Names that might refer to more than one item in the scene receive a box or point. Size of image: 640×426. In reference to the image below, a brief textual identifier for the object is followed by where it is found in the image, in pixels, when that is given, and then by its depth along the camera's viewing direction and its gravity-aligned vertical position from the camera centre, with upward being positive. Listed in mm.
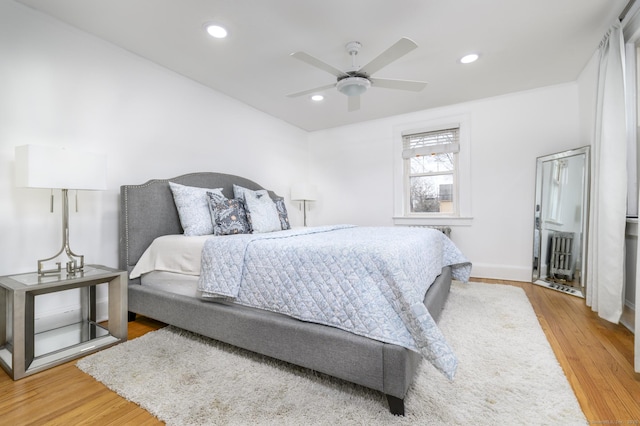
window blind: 4160 +1017
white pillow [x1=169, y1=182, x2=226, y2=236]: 2648 -22
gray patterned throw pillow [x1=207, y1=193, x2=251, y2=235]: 2709 -93
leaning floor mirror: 3062 -78
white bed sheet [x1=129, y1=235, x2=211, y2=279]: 2125 -384
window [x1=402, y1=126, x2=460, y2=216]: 4219 +597
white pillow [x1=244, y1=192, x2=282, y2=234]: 3033 -55
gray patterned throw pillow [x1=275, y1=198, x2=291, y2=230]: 3482 -81
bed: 1322 -645
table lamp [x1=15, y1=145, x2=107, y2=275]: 1761 +211
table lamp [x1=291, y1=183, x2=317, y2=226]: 4559 +258
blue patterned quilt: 1310 -389
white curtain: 2184 +241
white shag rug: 1288 -913
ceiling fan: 2150 +1099
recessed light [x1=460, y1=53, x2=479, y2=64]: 2787 +1489
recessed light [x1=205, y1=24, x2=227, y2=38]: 2319 +1431
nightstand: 1615 -782
